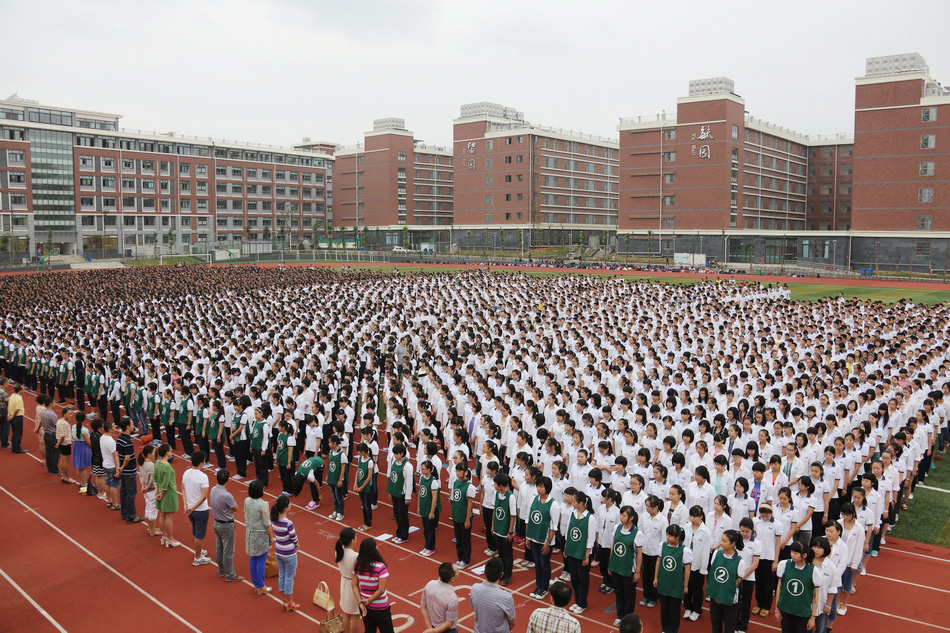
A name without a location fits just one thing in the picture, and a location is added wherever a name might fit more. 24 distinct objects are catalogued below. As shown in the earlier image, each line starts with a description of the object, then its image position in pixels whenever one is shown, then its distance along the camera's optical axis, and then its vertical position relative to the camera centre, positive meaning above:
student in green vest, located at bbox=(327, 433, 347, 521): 10.56 -3.09
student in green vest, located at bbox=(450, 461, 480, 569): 8.89 -3.11
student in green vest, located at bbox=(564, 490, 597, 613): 7.83 -3.10
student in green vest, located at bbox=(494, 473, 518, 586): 8.45 -3.08
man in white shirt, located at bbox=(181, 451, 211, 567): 8.88 -2.94
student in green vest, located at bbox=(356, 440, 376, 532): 10.03 -3.04
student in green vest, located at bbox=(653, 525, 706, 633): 7.21 -3.14
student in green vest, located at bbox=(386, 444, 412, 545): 9.72 -3.08
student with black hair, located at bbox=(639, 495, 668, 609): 7.60 -2.85
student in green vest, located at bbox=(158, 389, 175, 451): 14.00 -3.03
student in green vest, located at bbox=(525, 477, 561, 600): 8.18 -3.06
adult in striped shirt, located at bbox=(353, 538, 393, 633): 6.55 -3.01
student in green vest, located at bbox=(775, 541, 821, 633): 6.66 -3.06
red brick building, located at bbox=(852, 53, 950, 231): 53.69 +9.53
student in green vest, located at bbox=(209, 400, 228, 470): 12.66 -3.03
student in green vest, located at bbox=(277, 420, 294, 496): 11.45 -3.10
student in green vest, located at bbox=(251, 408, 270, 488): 11.98 -2.96
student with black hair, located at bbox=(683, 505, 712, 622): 7.35 -3.16
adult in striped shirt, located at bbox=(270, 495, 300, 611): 7.93 -3.20
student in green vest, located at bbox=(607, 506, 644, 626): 7.55 -3.15
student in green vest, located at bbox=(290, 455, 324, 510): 11.00 -3.45
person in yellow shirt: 14.23 -3.19
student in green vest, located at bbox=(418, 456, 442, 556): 9.34 -3.16
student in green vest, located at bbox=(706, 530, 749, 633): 6.98 -3.13
